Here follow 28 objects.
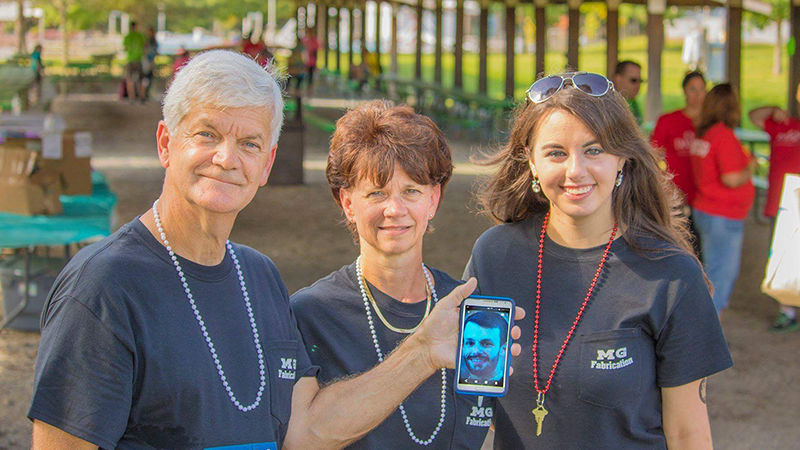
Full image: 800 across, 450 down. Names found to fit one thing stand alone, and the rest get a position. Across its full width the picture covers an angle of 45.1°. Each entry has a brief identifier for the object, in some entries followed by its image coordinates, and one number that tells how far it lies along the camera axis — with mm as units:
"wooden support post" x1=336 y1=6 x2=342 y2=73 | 36719
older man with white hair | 1741
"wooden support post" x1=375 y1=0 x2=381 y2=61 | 32069
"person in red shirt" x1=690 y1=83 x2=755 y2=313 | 5949
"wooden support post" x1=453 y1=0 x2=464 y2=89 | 22844
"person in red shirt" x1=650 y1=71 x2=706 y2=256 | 6277
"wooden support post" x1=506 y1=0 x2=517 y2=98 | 20270
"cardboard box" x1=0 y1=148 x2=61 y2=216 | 6363
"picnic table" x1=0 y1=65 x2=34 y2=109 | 17469
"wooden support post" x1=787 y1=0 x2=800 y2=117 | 11466
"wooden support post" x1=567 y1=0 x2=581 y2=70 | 17078
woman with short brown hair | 2379
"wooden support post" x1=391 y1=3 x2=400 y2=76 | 28422
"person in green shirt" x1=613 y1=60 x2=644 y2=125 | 6975
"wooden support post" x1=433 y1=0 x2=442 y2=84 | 25047
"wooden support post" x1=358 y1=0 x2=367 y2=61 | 32759
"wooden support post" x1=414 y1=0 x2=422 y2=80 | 27281
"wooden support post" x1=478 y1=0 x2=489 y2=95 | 22078
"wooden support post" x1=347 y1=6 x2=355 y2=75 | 36962
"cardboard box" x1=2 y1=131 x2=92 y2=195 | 6727
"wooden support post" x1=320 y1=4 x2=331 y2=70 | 42094
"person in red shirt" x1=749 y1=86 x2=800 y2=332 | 7578
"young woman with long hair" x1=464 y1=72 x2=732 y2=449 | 2406
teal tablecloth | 6051
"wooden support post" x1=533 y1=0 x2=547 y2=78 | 18625
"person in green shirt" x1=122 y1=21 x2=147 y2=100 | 22984
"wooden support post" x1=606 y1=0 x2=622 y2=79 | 16484
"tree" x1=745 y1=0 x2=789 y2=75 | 20411
